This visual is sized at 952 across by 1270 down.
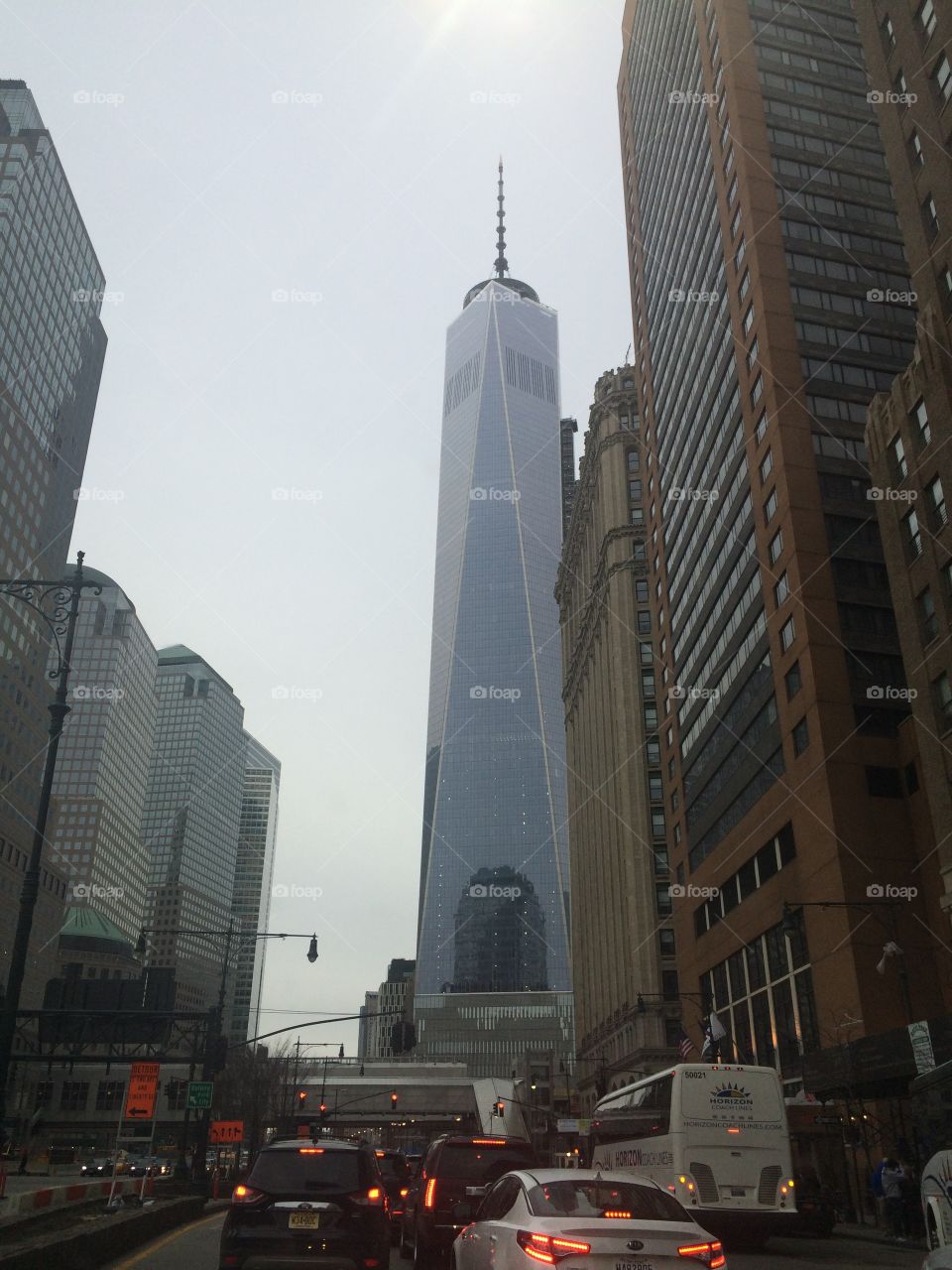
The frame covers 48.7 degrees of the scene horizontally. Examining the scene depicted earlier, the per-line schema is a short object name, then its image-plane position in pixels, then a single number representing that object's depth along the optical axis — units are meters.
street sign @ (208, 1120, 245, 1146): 47.62
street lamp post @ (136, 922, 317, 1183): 38.52
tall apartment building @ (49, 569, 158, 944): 178.75
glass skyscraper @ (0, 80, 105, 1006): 115.81
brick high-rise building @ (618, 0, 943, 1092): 50.75
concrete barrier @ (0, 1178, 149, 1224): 16.19
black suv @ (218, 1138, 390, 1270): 11.20
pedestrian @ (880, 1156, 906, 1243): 25.16
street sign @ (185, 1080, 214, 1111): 38.28
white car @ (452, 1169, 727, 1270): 8.07
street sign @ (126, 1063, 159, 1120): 27.70
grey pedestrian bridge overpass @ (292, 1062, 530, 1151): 73.44
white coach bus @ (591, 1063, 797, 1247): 21.00
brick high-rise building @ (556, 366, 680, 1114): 90.62
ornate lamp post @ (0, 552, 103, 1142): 20.00
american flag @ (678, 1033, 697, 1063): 51.03
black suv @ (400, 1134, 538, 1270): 15.24
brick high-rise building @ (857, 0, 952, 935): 42.06
